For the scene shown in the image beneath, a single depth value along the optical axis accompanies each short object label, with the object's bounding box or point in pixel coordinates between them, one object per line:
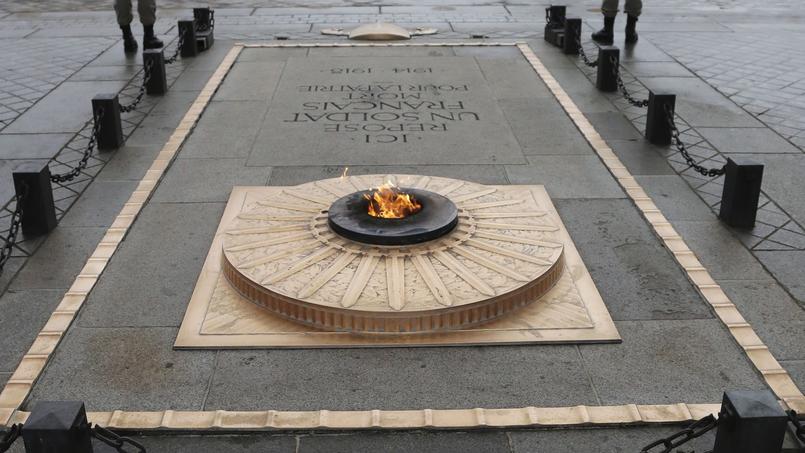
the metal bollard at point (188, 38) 13.16
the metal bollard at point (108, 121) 8.91
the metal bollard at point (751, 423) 3.91
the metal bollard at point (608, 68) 11.12
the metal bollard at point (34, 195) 6.84
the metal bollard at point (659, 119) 9.09
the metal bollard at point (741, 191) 6.92
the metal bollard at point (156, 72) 10.87
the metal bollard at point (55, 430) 3.78
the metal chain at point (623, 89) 9.99
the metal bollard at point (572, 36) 13.21
